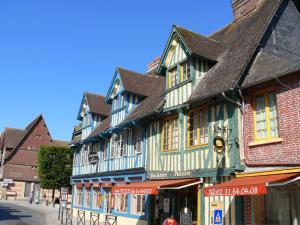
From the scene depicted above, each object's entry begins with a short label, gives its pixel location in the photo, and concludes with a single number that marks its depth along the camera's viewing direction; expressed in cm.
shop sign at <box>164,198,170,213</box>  1499
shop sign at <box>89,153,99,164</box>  2186
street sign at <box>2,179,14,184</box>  5098
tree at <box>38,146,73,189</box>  3884
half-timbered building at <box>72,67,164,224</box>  1720
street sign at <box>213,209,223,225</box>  1149
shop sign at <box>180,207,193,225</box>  1276
